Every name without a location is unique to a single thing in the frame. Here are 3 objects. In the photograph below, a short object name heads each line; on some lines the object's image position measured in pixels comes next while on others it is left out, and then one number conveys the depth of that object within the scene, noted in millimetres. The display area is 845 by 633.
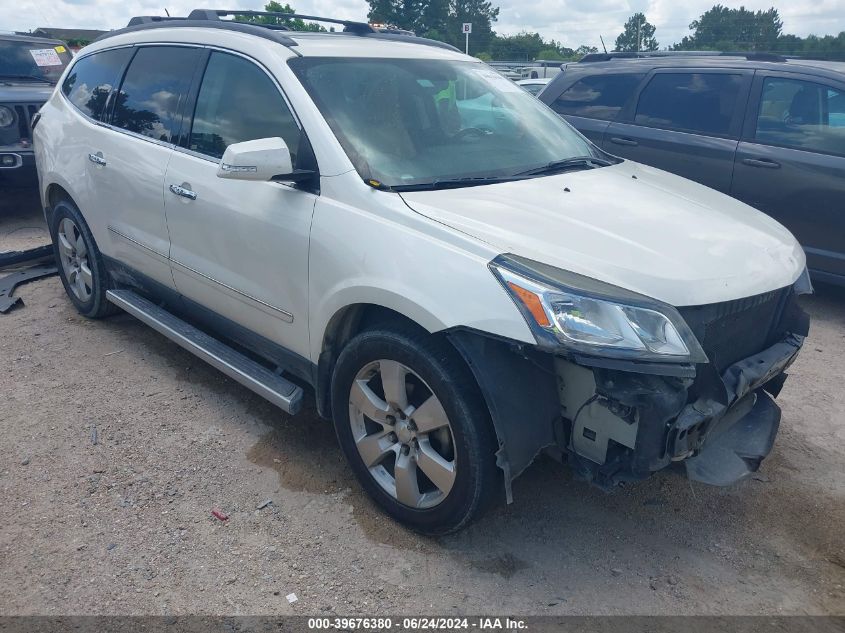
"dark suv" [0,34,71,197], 7578
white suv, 2410
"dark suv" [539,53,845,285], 5234
